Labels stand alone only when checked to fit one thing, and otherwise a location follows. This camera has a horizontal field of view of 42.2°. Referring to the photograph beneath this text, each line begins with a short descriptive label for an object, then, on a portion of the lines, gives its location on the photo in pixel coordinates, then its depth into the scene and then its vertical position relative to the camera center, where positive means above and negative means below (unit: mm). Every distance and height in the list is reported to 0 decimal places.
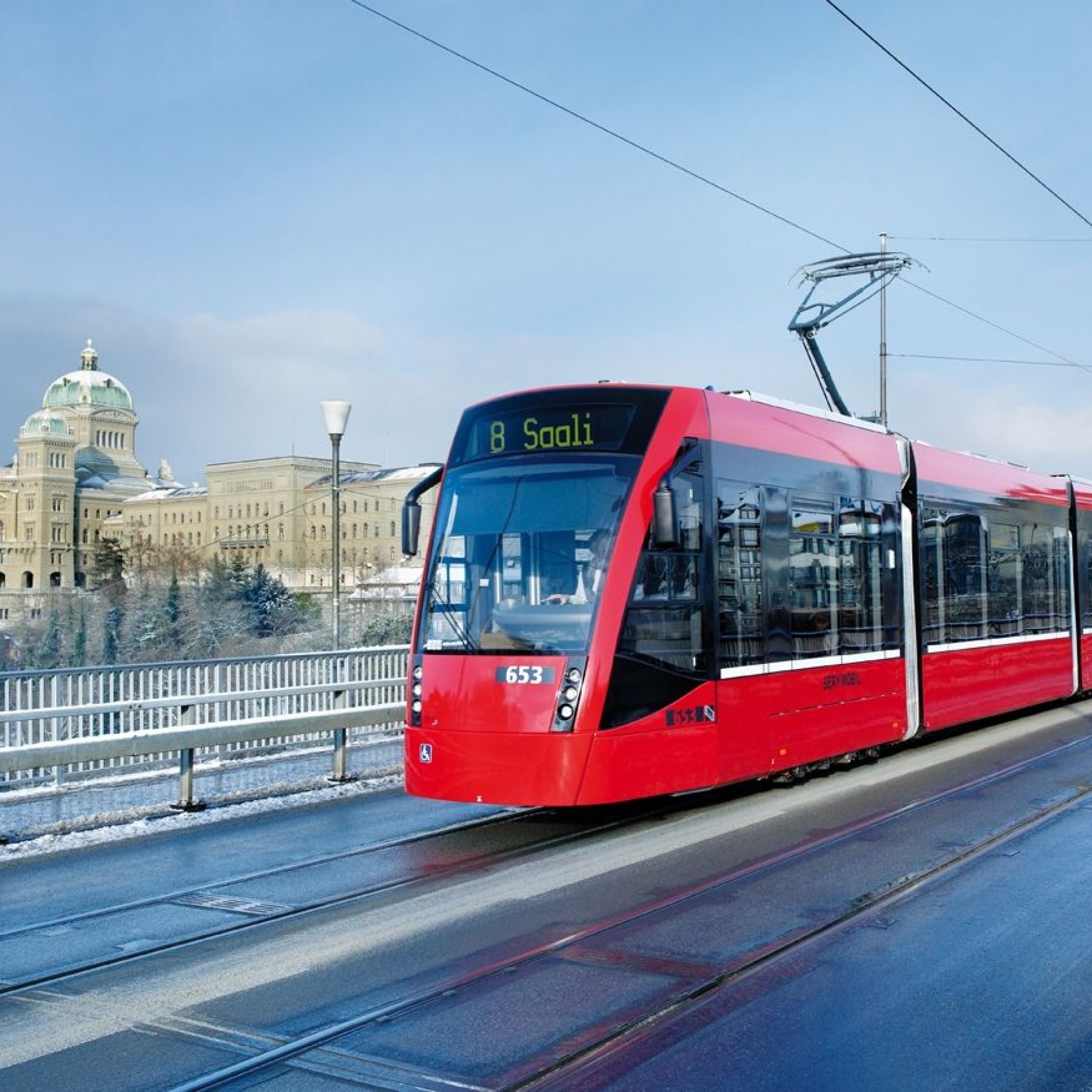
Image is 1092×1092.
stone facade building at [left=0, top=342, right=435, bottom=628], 120688 +9976
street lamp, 18656 +2405
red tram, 9633 -17
